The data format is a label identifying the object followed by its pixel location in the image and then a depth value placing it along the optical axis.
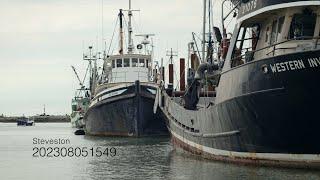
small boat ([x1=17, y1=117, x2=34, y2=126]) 160.80
